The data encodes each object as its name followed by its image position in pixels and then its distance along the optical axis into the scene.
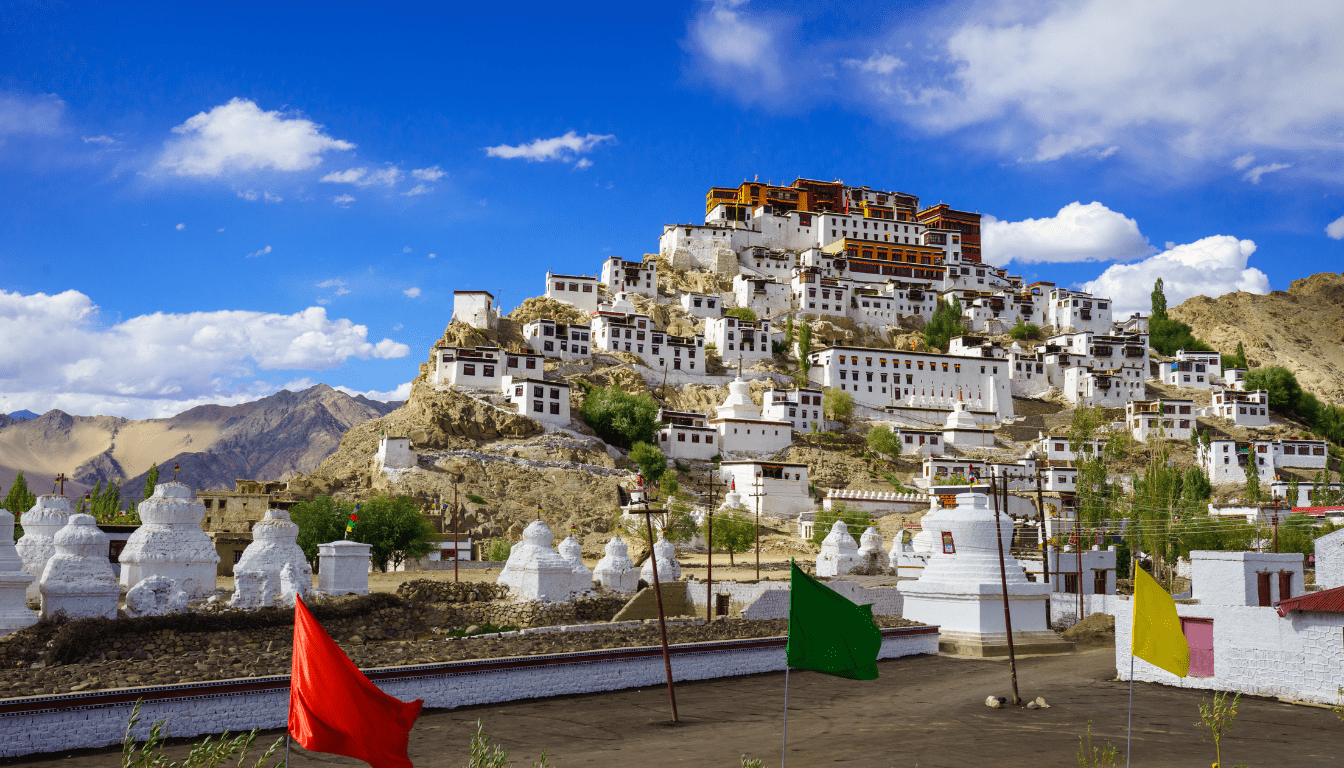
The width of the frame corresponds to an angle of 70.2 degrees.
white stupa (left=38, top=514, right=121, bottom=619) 22.36
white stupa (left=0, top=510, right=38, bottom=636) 22.33
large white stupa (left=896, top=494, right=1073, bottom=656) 29.11
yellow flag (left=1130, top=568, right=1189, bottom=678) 14.38
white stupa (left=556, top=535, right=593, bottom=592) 31.56
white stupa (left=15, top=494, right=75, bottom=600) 28.20
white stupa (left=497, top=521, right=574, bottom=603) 30.33
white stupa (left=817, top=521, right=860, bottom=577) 43.88
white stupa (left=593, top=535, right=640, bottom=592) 34.25
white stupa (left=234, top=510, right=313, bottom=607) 26.50
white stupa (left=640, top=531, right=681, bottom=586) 36.72
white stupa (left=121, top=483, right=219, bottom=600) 25.66
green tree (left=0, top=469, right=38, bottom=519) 57.56
